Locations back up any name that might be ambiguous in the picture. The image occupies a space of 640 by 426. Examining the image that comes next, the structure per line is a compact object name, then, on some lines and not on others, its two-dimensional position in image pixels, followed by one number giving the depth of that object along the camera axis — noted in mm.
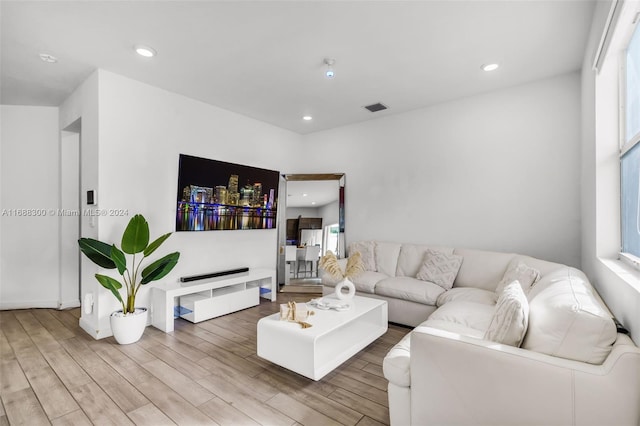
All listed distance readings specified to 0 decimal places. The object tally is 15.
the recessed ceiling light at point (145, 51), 2724
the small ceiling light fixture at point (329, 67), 2939
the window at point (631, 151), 1795
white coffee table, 2176
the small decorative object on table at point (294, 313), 2430
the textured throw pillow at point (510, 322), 1449
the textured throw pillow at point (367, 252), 4273
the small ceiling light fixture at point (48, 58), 2844
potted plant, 2863
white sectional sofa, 1146
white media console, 3330
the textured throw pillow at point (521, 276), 2600
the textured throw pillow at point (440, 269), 3484
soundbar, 3674
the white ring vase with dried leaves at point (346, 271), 2762
